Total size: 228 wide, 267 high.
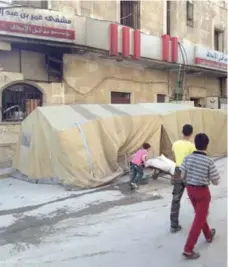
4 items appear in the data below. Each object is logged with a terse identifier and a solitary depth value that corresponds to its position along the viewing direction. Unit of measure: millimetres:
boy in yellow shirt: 5293
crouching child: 8531
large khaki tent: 8414
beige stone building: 11320
